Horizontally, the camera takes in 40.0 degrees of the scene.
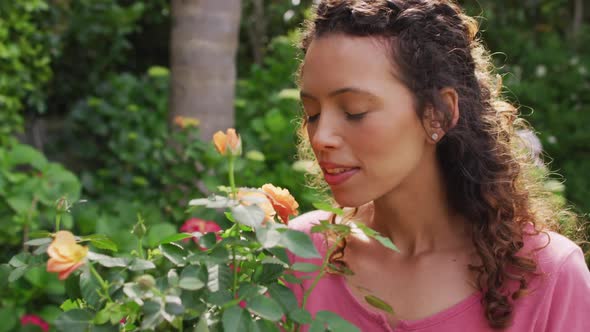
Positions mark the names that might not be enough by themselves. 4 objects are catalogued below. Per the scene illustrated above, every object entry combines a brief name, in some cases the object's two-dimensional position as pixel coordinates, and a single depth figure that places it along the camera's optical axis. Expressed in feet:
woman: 4.74
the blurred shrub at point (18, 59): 12.19
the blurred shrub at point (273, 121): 10.28
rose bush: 3.35
